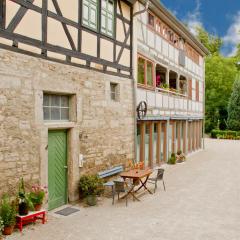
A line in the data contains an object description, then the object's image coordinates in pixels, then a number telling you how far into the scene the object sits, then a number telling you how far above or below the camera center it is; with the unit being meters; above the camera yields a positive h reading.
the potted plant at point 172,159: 12.78 -1.86
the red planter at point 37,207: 5.82 -1.91
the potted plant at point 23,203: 5.50 -1.73
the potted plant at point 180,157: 13.24 -1.81
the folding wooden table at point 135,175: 7.48 -1.59
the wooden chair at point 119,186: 6.93 -1.73
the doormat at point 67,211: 6.52 -2.28
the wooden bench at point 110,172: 7.71 -1.59
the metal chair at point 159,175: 8.16 -1.70
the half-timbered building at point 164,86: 10.63 +1.83
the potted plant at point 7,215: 5.19 -1.88
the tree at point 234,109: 28.34 +1.45
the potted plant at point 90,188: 7.05 -1.80
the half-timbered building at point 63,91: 5.59 +0.83
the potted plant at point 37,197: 5.79 -1.69
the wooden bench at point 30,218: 5.47 -2.09
